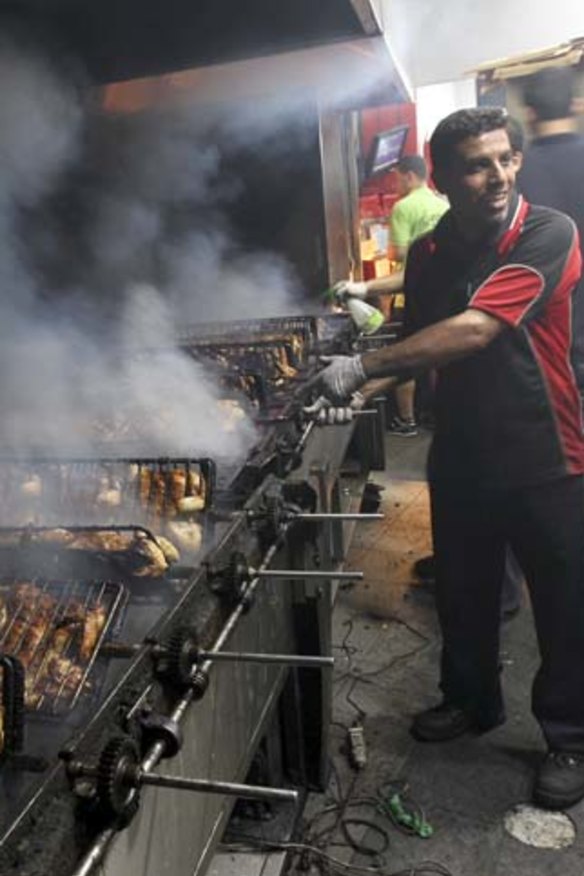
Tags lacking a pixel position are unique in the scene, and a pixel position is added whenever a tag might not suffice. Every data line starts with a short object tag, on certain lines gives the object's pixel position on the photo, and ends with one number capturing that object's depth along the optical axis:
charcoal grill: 1.05
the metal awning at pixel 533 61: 4.06
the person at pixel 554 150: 3.32
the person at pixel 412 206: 6.81
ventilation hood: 2.83
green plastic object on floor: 2.59
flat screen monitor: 8.27
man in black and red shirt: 2.48
